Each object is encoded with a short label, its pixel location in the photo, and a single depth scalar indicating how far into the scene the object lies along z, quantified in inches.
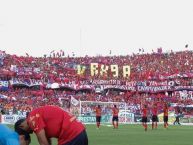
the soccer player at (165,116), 1581.0
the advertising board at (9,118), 1979.6
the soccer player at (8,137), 249.8
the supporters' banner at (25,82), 2878.2
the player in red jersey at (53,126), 293.4
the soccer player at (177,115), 2074.9
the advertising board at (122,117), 2257.6
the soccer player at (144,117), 1461.1
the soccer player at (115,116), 1585.9
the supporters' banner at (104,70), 3260.3
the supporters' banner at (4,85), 2763.3
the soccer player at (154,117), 1537.6
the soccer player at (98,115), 1556.1
